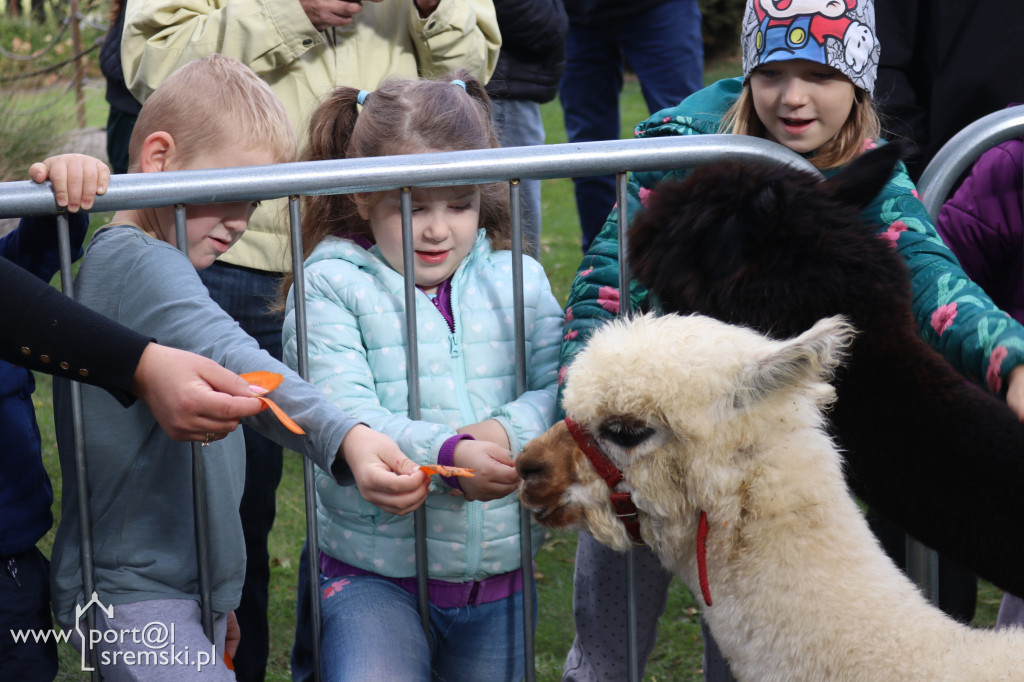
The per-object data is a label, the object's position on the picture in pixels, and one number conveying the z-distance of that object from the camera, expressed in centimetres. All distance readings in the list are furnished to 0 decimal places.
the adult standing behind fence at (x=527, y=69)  457
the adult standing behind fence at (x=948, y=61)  387
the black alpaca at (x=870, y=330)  211
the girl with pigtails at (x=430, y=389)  235
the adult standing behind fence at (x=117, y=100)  386
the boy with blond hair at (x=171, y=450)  205
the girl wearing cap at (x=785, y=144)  249
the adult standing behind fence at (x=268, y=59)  316
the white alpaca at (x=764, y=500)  187
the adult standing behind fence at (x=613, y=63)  606
